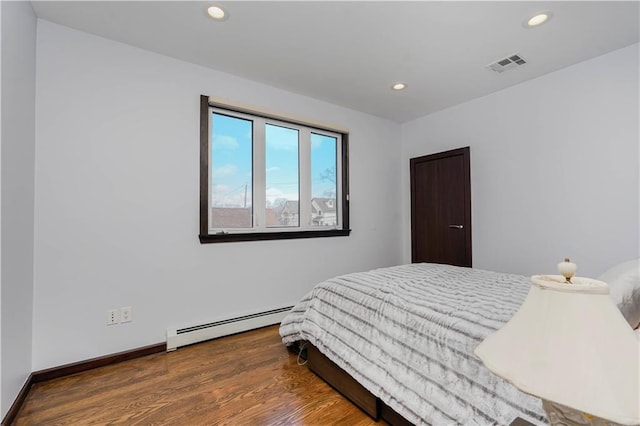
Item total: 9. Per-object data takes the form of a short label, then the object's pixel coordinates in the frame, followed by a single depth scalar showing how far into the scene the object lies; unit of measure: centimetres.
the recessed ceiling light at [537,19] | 207
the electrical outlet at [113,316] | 228
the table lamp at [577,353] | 51
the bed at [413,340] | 116
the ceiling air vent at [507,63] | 266
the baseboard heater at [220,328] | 251
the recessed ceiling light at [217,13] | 200
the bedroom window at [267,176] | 287
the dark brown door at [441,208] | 362
